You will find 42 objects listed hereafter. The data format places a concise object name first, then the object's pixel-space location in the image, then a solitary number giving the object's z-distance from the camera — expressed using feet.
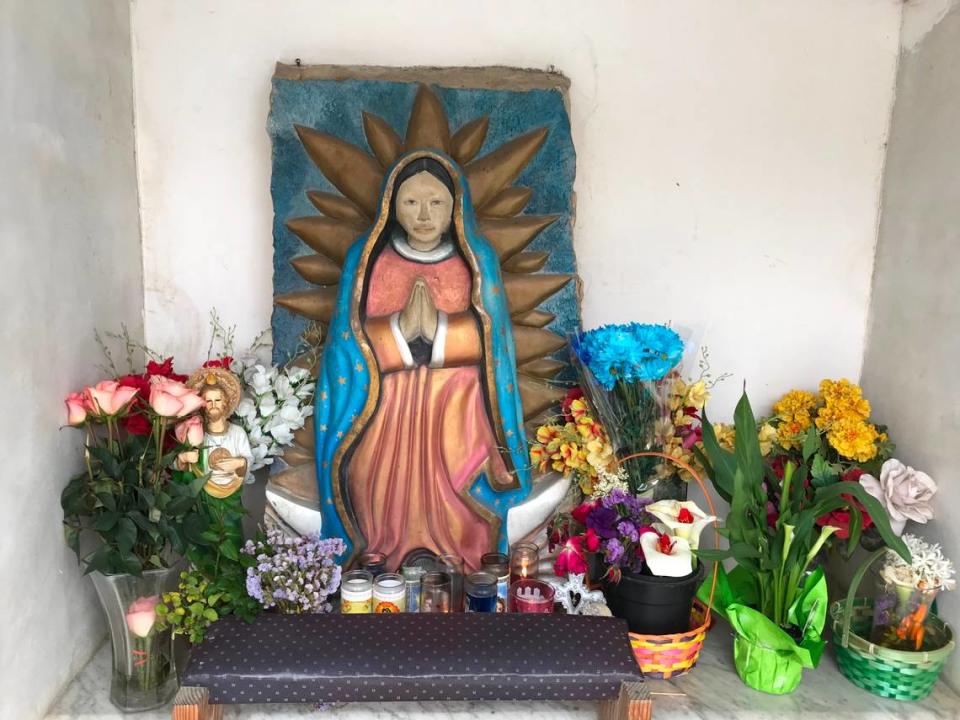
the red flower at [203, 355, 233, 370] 5.75
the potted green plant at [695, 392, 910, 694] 5.26
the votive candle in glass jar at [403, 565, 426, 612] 5.58
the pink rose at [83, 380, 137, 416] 4.87
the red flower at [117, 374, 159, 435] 5.13
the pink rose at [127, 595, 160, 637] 4.92
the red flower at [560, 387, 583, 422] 6.26
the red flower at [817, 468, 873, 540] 5.59
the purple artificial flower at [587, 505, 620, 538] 5.38
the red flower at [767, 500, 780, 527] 5.76
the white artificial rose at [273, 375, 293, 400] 5.91
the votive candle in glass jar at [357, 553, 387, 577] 5.84
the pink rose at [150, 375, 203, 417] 4.95
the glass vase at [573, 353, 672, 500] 5.72
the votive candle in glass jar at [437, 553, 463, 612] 5.70
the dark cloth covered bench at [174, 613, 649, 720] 4.64
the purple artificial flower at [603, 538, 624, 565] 5.29
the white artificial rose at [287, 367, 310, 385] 6.01
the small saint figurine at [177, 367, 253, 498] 5.46
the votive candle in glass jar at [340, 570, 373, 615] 5.31
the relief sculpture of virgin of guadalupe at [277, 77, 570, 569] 5.83
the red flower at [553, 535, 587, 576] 5.56
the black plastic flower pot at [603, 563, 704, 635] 5.30
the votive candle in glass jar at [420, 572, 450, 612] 5.52
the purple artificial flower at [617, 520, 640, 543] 5.32
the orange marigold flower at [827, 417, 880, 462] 5.93
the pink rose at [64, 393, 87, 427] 4.91
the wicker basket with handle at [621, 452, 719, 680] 5.32
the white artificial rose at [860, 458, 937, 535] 5.51
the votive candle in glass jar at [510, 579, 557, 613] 5.49
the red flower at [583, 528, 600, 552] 5.41
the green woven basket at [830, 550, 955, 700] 5.18
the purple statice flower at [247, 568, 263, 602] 5.04
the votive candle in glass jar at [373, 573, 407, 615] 5.41
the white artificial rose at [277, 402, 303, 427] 5.90
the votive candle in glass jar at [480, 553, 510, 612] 5.53
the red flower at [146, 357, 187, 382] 5.45
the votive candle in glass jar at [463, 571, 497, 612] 5.37
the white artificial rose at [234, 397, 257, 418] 5.82
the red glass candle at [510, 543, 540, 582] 5.83
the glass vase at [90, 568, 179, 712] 4.93
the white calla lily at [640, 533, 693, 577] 5.30
